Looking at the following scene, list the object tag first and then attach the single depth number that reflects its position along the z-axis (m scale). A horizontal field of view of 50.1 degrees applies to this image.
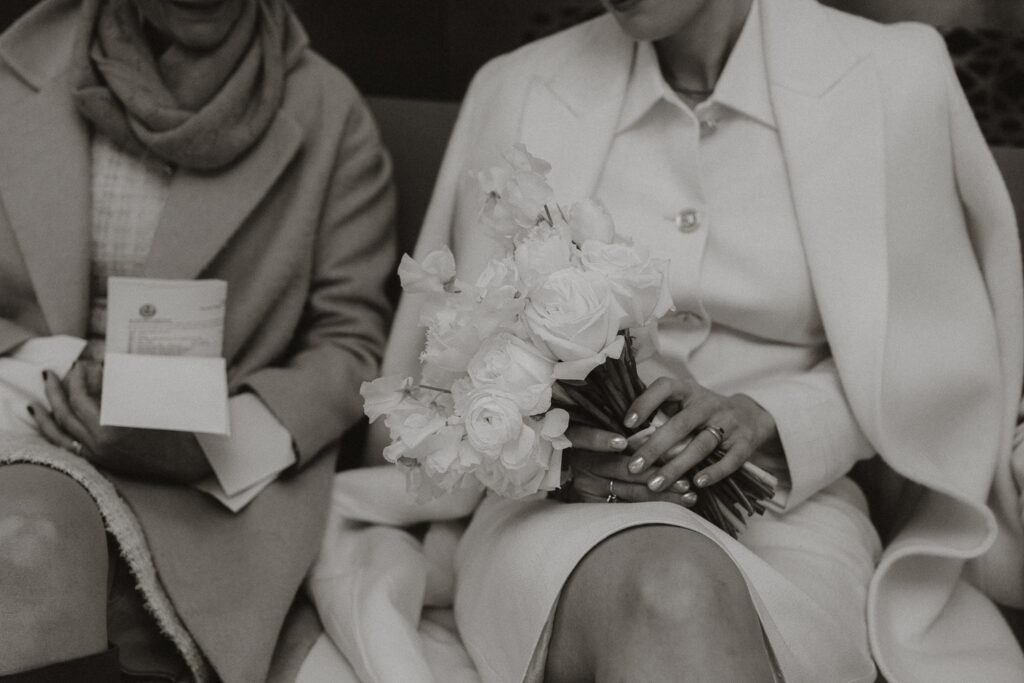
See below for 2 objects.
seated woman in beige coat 1.38
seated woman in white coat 1.33
